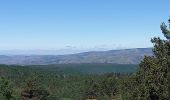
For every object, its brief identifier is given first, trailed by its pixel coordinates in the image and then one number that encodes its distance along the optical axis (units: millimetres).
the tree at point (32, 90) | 128250
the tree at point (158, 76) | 41234
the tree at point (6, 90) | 122125
